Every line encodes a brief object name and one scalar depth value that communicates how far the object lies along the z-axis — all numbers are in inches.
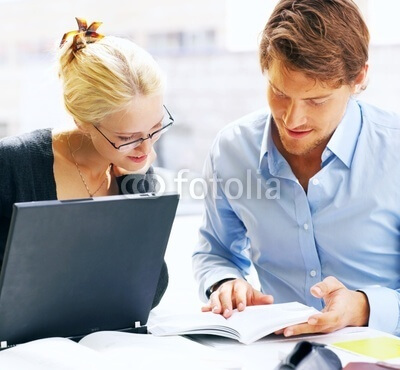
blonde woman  81.0
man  77.2
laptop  65.8
